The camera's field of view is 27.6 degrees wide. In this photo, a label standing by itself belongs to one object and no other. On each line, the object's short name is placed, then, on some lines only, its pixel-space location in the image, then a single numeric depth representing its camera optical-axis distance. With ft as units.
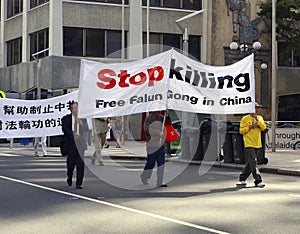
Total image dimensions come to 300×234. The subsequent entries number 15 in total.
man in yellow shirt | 44.55
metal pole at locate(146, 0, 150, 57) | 124.88
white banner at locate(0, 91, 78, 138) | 77.71
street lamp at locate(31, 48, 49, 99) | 95.86
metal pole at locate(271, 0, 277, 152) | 80.66
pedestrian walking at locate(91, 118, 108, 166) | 61.73
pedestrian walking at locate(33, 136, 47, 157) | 78.18
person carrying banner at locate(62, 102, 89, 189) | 41.98
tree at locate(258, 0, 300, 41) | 125.70
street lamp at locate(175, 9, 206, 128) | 78.04
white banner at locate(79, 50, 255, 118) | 43.98
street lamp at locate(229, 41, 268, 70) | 98.78
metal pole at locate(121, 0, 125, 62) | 117.26
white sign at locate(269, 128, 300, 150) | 86.33
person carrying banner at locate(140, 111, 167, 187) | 42.93
